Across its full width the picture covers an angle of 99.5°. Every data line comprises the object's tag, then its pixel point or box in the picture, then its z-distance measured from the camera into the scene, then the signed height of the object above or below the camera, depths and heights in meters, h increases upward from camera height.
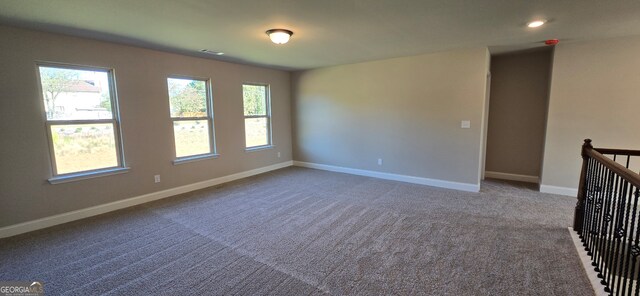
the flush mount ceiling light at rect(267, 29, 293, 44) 3.06 +0.96
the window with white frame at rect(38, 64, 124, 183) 3.26 +0.02
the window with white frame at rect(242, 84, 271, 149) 5.57 +0.09
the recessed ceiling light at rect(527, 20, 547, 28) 2.83 +0.98
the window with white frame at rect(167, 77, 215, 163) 4.43 +0.06
